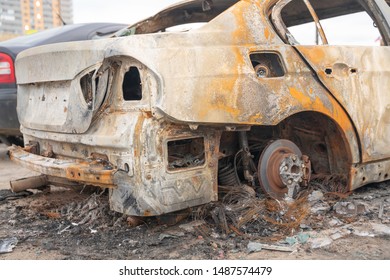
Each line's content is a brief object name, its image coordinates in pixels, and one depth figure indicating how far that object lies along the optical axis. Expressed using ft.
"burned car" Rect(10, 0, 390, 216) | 9.61
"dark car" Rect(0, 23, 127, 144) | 18.25
